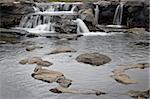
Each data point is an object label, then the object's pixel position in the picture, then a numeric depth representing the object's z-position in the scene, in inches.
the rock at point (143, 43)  1059.9
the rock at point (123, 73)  695.3
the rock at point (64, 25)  1232.8
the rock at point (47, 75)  695.2
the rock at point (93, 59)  828.0
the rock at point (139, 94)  602.5
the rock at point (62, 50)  935.7
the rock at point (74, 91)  629.9
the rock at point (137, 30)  1256.9
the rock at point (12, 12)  1358.3
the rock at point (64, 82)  667.4
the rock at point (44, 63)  805.9
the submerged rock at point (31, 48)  962.7
